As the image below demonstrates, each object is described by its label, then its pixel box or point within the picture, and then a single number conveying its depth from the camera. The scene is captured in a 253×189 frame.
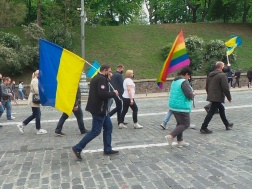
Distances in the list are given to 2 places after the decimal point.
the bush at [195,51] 26.89
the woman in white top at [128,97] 8.52
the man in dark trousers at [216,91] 7.62
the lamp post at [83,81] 19.92
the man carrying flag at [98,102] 5.49
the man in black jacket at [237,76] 24.92
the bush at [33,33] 26.27
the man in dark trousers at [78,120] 8.04
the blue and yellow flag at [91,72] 11.24
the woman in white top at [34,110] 8.10
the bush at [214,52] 27.34
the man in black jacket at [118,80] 8.66
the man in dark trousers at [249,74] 21.98
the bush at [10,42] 25.14
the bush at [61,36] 27.19
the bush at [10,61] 23.23
